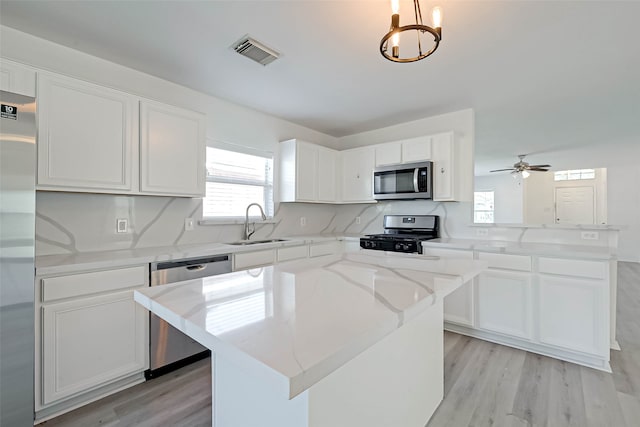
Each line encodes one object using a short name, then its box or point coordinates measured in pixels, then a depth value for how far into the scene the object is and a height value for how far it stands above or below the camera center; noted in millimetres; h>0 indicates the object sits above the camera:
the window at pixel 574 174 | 8003 +1132
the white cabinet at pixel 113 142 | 1858 +521
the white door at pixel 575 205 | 7926 +264
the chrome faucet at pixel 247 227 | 3260 -151
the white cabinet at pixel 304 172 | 3566 +534
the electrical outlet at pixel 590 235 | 2657 -189
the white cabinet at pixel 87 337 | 1672 -775
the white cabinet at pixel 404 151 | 3303 +749
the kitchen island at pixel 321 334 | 626 -283
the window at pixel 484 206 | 9321 +268
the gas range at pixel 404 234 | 3078 -247
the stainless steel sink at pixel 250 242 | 2959 -301
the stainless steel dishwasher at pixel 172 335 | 2098 -900
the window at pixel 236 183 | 3070 +346
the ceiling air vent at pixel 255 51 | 2006 +1173
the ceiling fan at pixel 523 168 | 5610 +906
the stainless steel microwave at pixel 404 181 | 3223 +379
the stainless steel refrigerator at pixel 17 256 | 1389 -211
